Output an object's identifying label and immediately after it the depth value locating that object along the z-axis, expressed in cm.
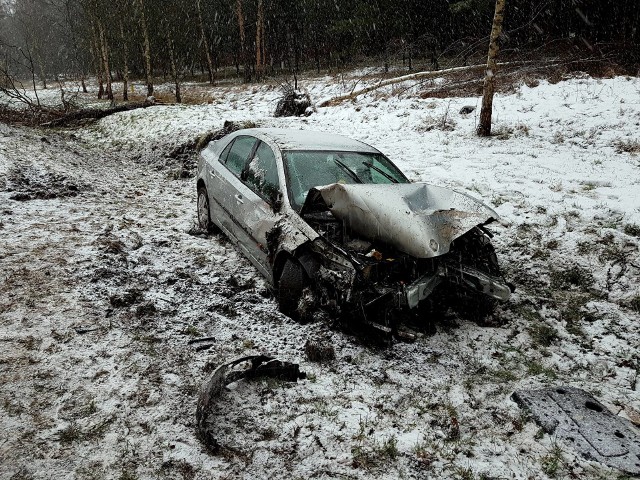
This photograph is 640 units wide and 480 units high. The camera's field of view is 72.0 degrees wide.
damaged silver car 368
